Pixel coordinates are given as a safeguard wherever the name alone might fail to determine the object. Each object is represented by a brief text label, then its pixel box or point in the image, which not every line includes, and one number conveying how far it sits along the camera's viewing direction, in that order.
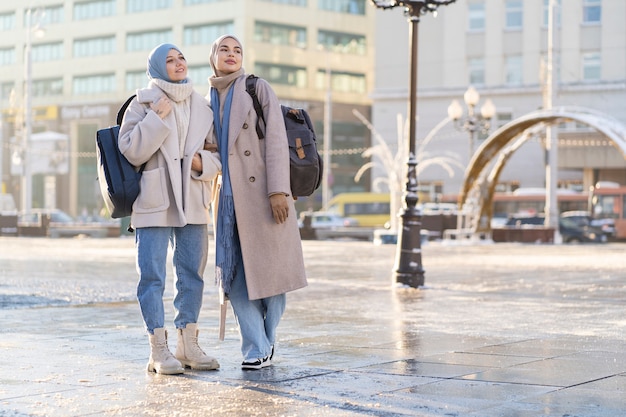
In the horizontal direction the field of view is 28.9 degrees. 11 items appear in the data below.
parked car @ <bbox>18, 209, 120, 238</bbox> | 46.38
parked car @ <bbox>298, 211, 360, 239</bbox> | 43.31
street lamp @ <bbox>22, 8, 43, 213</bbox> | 52.12
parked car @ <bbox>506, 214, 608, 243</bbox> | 44.97
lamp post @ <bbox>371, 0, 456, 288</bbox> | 14.87
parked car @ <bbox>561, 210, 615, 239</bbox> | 45.56
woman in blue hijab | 6.53
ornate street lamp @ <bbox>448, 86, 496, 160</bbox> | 36.41
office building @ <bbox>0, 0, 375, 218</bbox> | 74.12
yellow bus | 59.72
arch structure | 30.48
